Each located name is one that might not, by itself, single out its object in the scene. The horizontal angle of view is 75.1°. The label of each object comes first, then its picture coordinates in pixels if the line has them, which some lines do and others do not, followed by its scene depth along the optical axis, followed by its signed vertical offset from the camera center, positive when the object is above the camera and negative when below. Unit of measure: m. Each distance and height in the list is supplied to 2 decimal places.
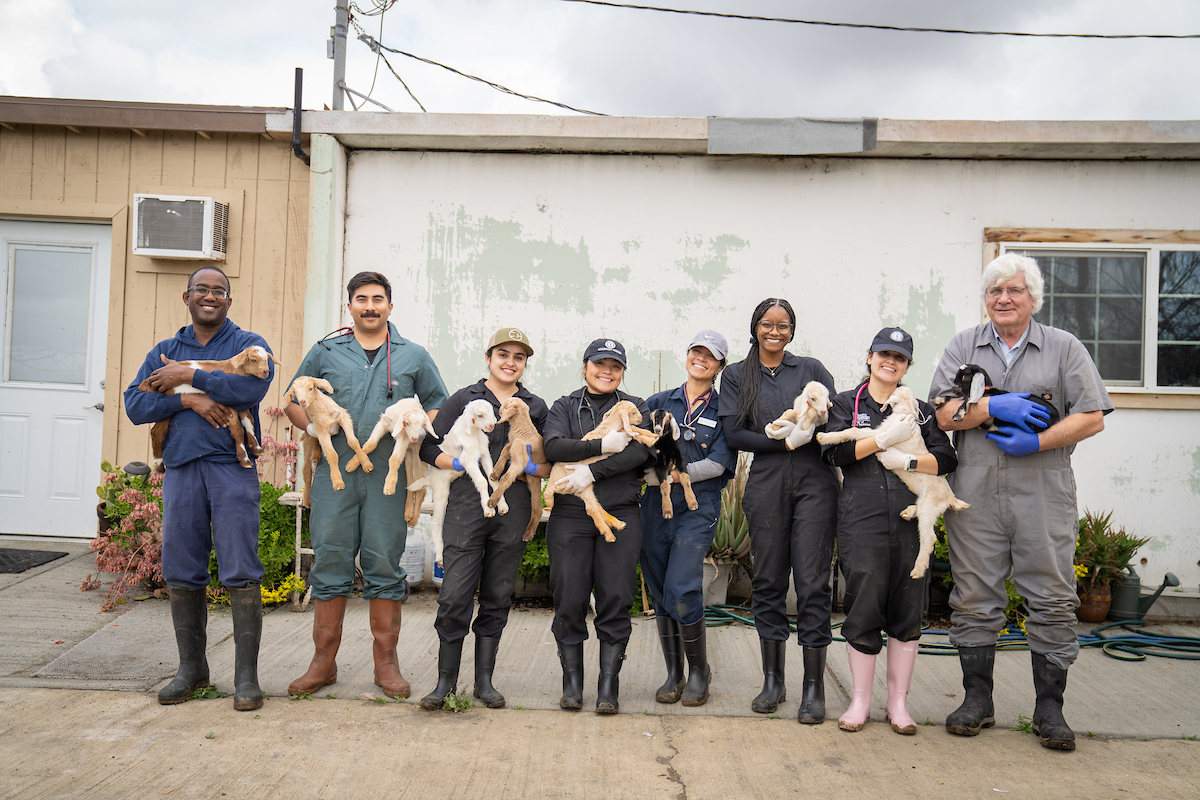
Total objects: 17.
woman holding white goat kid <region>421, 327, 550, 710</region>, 3.87 -0.72
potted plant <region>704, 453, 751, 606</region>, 5.68 -1.00
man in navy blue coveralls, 3.84 -0.53
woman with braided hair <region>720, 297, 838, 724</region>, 3.84 -0.49
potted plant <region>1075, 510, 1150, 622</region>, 5.73 -1.05
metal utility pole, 7.05 +3.26
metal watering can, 5.75 -1.29
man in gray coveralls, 3.63 -0.35
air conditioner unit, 6.30 +1.32
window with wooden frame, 6.25 +1.02
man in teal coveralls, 3.99 -0.58
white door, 6.66 +0.10
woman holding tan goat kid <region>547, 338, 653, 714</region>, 3.80 -0.67
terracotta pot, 5.73 -1.31
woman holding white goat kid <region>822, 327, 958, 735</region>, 3.66 -0.56
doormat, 5.97 -1.37
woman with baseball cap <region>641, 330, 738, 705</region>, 3.93 -0.62
